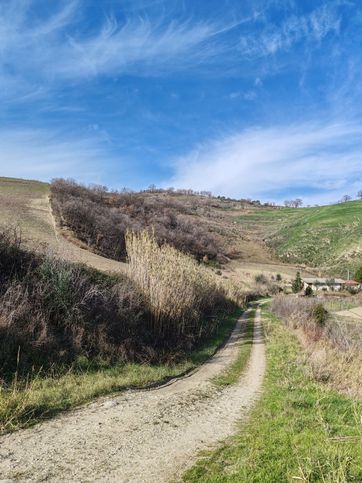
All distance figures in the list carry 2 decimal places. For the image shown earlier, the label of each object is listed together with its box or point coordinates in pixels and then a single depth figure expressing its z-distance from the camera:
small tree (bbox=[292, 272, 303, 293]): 57.44
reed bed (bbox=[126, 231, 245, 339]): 13.02
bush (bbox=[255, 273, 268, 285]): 59.34
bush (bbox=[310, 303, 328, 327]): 23.38
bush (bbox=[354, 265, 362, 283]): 59.16
